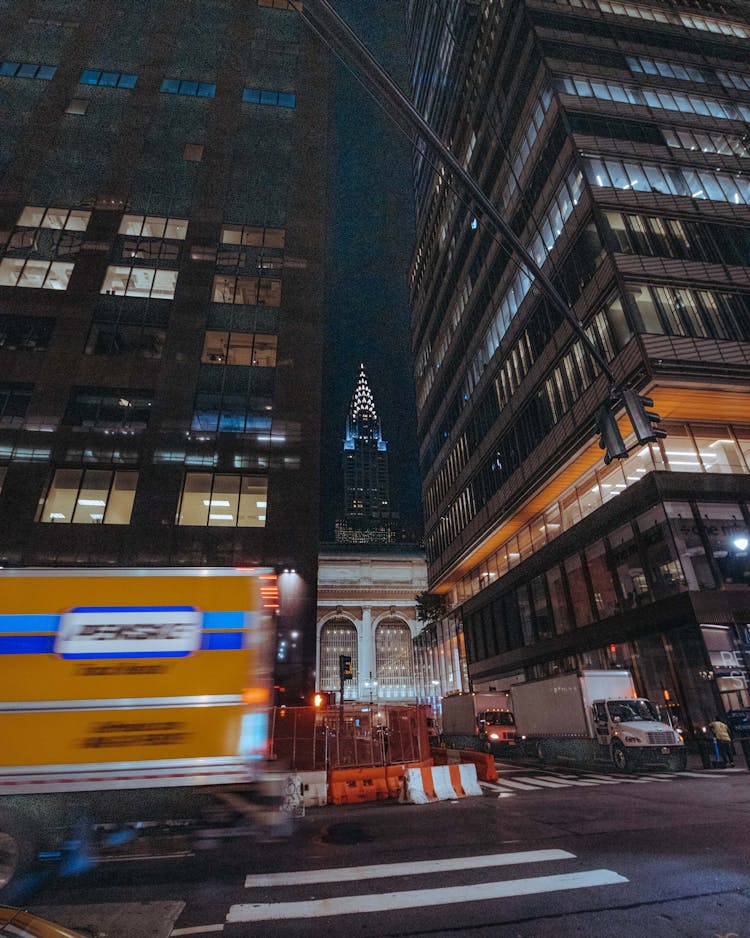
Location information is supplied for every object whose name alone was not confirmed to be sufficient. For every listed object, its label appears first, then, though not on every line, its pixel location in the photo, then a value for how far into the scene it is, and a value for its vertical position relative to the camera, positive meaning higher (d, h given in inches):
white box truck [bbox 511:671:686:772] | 603.2 -33.3
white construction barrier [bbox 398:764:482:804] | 447.2 -70.1
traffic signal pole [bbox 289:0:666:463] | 182.4 +229.5
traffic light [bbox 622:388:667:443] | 299.1 +163.2
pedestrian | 640.4 -56.9
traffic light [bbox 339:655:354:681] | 820.6 +59.9
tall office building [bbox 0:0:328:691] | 807.7 +790.6
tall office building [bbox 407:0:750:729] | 889.5 +751.7
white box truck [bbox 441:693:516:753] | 967.0 -40.4
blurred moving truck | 216.5 +2.5
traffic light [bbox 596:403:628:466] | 309.3 +159.2
